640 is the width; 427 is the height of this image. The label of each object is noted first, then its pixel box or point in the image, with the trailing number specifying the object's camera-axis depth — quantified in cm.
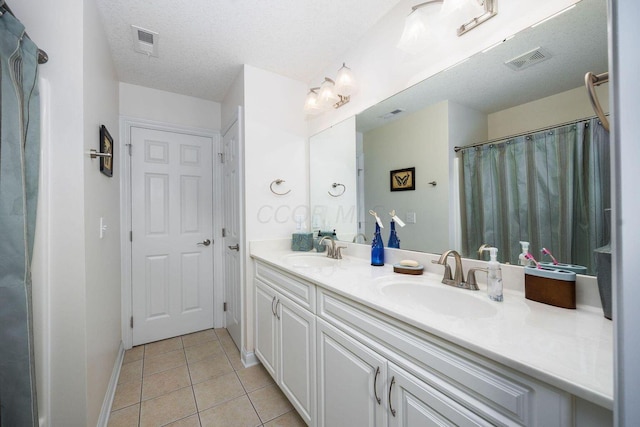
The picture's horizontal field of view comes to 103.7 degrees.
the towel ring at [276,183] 212
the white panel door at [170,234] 236
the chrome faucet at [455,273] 110
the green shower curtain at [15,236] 88
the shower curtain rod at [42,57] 105
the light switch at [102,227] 148
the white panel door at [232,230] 215
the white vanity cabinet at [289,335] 128
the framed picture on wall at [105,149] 147
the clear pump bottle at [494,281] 92
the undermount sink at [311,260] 180
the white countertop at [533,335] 50
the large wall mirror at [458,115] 88
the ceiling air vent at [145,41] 165
